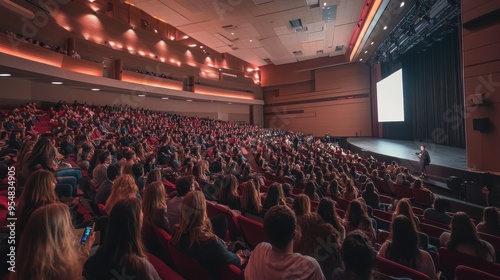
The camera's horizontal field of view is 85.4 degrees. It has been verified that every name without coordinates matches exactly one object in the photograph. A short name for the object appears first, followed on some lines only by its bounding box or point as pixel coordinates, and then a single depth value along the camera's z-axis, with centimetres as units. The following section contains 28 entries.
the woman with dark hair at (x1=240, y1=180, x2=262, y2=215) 313
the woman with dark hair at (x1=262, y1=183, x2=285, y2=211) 308
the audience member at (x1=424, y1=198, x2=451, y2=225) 364
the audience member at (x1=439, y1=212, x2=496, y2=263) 232
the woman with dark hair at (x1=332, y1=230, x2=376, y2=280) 138
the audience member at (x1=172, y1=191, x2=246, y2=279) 180
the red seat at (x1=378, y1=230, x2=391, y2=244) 284
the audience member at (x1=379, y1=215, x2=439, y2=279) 195
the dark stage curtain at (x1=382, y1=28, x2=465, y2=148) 1155
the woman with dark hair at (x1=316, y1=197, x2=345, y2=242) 236
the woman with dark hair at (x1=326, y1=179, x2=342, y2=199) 447
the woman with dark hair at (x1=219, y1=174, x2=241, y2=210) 343
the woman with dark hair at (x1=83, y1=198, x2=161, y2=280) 136
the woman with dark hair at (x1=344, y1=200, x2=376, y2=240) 266
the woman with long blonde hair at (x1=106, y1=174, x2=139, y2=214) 260
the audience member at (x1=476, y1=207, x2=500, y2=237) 297
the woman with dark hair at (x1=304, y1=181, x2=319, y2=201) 382
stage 599
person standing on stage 821
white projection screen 1506
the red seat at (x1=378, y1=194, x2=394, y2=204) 527
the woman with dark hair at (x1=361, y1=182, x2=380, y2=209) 419
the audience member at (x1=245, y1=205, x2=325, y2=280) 133
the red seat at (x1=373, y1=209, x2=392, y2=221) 361
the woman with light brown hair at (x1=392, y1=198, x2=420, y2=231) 281
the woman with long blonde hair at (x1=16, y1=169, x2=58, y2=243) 198
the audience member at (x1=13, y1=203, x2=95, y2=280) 123
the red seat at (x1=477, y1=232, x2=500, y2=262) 270
